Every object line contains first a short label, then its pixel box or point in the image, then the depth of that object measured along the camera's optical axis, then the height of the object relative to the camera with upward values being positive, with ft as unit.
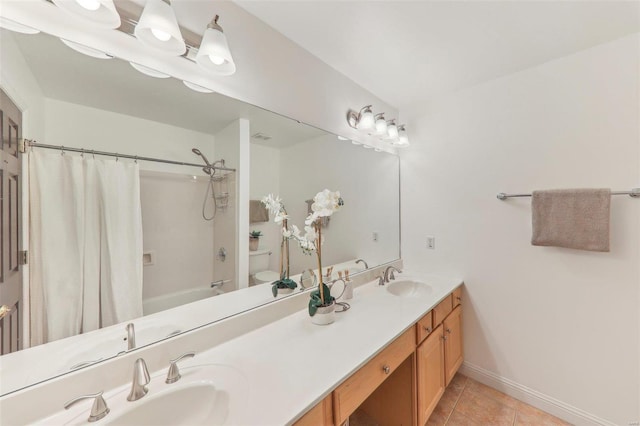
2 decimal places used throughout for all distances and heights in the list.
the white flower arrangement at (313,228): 4.09 -0.28
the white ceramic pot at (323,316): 4.03 -1.74
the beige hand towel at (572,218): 4.57 -0.10
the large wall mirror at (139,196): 2.48 +0.23
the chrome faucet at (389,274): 6.56 -1.70
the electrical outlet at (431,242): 7.16 -0.87
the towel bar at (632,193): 4.42 +0.39
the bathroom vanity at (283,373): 2.34 -1.91
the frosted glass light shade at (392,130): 6.90 +2.40
